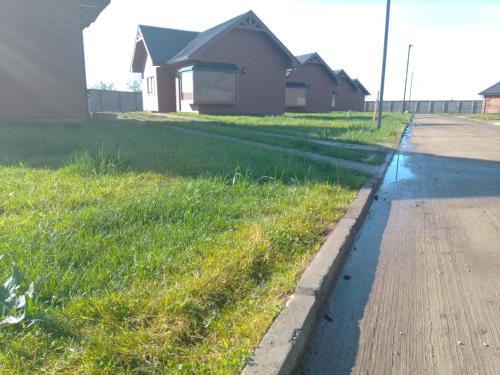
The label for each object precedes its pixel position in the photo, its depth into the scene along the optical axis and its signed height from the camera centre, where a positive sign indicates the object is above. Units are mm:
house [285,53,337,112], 32812 +2546
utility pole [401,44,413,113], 37109 +5631
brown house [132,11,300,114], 21109 +2820
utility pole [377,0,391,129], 13654 +2551
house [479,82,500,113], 47656 +2221
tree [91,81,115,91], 77956 +5592
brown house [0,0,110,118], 10641 +1543
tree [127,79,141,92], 83312 +5918
